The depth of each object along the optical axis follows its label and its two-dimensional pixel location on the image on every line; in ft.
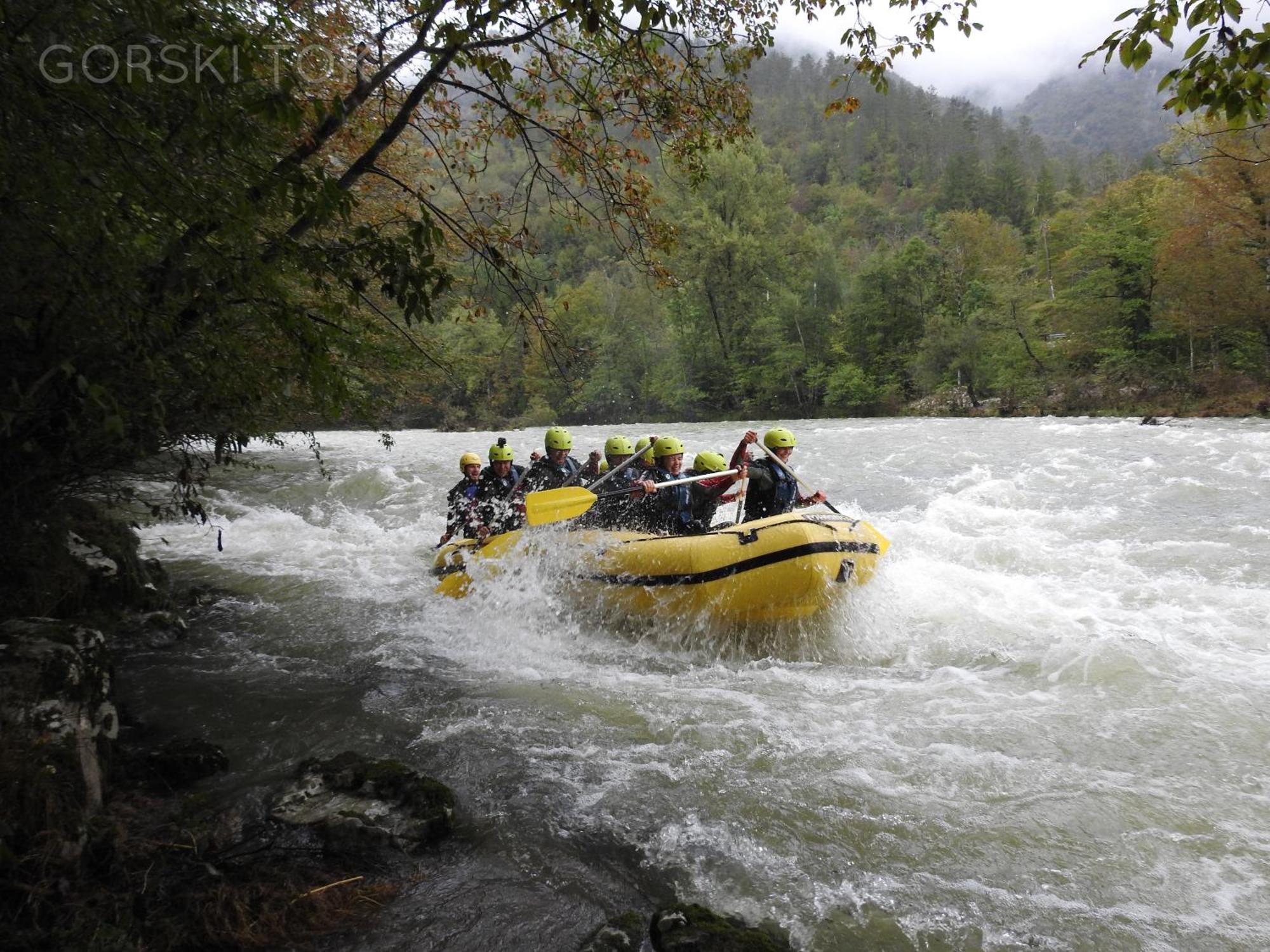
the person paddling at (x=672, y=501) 24.30
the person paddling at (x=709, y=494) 25.09
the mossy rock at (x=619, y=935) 8.67
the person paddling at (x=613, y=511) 25.16
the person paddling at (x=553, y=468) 28.48
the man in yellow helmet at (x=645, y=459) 25.85
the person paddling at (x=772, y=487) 23.39
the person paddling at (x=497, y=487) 29.60
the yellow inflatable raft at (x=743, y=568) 18.95
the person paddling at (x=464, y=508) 30.09
